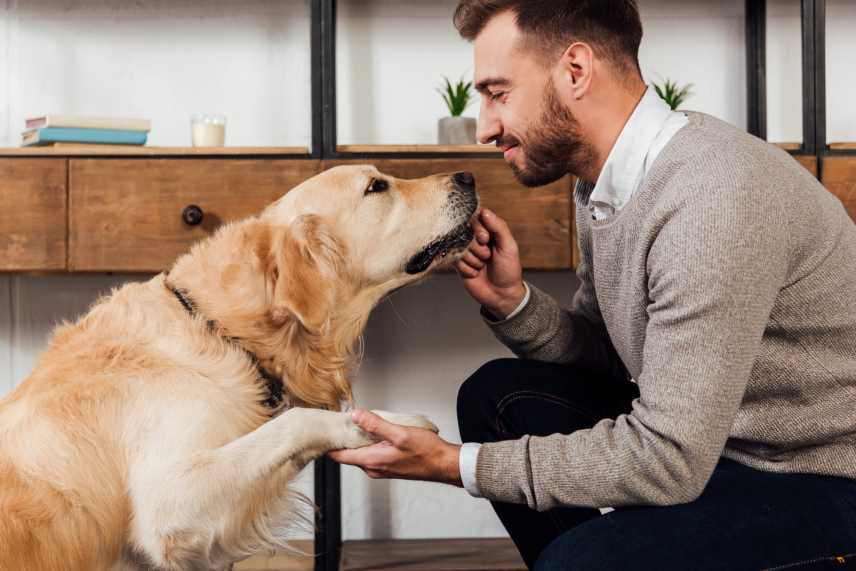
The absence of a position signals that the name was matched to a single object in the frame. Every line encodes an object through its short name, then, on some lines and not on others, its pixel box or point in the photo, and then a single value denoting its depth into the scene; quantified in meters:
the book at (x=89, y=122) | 2.20
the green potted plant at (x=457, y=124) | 2.42
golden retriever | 1.26
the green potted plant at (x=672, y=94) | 2.46
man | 1.10
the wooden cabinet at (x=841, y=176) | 2.17
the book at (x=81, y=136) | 2.19
